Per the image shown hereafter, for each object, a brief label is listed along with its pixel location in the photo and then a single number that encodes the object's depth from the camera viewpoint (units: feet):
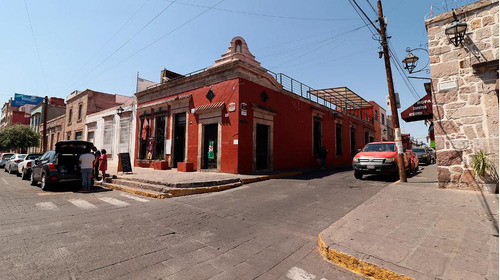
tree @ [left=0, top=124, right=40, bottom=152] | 96.17
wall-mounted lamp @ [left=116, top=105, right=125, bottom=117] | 62.67
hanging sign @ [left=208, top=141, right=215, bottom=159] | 40.72
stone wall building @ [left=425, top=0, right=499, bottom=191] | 20.29
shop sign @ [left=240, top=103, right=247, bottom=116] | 37.35
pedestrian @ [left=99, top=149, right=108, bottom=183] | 34.01
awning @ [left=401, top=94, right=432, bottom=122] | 30.78
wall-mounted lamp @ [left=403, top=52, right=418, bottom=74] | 28.91
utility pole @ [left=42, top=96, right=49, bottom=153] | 73.02
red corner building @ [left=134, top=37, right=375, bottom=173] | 38.09
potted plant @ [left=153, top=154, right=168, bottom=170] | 45.06
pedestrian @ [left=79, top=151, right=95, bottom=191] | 28.58
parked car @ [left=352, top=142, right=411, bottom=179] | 30.04
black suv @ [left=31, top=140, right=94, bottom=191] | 28.48
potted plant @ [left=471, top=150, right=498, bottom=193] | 19.65
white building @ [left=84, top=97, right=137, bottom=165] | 60.13
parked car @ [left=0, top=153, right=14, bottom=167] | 72.23
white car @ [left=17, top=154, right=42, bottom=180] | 41.37
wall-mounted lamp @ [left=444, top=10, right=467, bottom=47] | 21.15
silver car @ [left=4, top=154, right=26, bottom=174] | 53.11
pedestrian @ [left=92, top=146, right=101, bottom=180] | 36.88
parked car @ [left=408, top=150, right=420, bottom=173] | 38.54
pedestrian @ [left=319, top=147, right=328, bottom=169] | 50.36
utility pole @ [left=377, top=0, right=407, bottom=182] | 28.71
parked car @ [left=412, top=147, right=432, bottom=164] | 65.05
